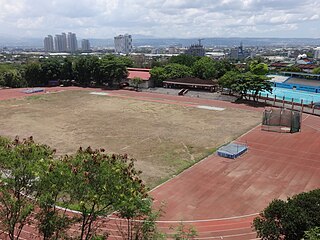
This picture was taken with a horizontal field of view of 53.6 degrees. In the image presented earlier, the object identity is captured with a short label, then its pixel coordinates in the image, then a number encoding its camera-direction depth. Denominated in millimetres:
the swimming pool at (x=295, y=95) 60794
